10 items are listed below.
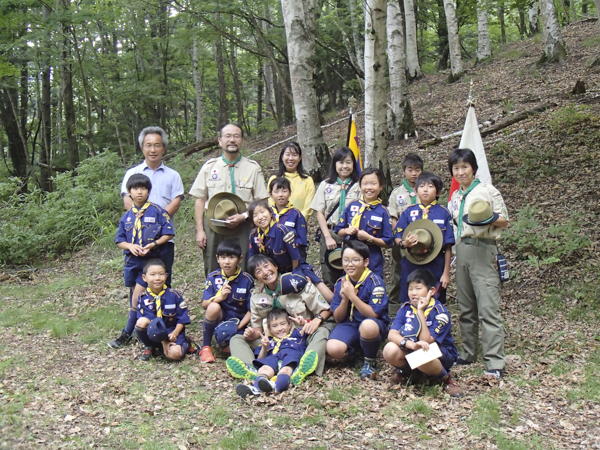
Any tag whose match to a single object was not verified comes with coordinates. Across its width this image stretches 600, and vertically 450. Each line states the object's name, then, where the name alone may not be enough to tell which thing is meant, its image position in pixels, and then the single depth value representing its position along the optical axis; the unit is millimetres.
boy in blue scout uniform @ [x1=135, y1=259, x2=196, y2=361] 5191
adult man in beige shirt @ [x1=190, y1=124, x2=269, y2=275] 5703
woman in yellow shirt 5754
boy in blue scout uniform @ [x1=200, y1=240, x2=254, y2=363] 5195
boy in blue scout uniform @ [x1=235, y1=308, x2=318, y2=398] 4496
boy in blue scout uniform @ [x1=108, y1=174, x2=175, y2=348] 5418
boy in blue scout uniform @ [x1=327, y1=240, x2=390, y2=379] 4707
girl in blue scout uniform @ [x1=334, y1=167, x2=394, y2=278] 5180
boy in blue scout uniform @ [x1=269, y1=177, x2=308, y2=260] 5316
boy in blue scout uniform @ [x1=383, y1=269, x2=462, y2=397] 4297
